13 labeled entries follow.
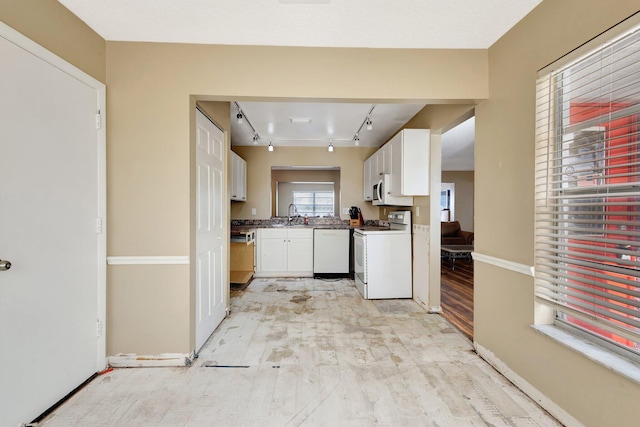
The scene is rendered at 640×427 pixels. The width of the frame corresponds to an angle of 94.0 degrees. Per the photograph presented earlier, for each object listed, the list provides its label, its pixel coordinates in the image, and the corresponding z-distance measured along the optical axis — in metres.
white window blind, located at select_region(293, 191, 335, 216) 8.38
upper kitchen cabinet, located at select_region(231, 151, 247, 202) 4.72
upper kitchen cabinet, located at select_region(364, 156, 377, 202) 4.81
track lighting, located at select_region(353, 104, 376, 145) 3.60
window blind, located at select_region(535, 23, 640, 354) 1.31
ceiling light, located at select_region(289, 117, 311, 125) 3.93
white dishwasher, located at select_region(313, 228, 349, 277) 5.04
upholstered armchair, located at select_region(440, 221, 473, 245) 6.99
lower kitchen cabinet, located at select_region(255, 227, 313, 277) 5.12
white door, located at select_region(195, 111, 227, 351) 2.50
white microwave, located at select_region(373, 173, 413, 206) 3.94
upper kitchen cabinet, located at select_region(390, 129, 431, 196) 3.43
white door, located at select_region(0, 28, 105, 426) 1.47
